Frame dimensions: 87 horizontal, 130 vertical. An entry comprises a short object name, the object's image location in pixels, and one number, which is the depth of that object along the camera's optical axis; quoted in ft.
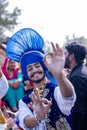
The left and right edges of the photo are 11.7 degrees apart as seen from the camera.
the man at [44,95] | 9.57
